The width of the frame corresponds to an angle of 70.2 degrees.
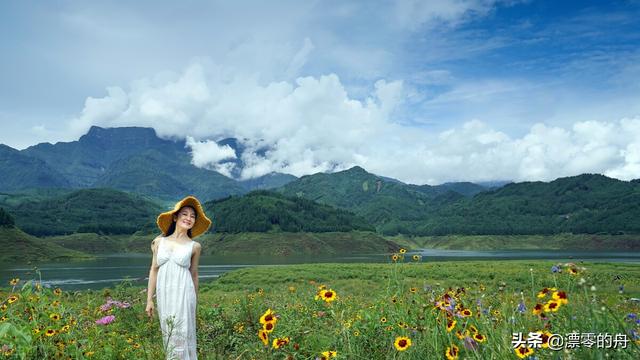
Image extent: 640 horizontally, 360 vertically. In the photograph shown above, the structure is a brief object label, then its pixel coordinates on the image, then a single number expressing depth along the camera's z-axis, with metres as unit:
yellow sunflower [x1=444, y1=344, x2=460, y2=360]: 3.80
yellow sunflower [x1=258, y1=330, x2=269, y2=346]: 4.53
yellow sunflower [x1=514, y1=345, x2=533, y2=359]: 3.45
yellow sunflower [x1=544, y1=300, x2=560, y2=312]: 3.55
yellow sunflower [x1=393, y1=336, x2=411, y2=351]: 3.98
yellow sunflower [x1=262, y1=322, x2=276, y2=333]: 4.52
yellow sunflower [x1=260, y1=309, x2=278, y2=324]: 4.57
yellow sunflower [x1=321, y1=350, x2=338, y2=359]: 4.01
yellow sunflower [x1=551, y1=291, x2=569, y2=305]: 3.50
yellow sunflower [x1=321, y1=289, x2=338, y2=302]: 4.96
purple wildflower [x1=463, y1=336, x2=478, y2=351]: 3.78
